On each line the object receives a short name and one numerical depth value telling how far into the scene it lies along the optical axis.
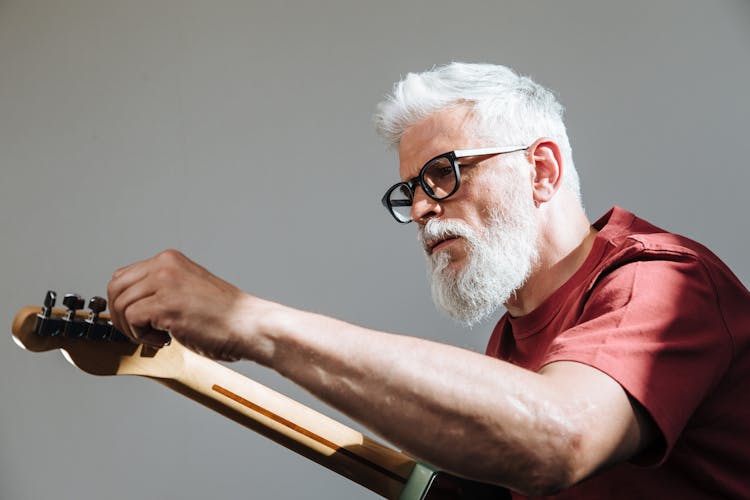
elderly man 0.80
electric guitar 1.08
